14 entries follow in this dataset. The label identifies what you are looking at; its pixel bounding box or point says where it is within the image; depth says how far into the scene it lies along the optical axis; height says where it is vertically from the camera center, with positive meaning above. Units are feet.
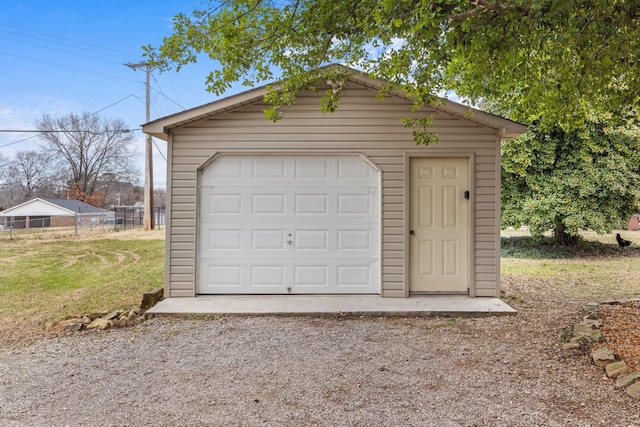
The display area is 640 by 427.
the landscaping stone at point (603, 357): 9.77 -3.63
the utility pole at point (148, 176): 58.49 +5.69
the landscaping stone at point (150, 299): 16.62 -3.83
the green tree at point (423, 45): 10.93 +5.83
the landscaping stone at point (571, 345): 11.05 -3.76
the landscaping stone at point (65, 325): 14.03 -4.26
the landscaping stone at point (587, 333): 11.25 -3.54
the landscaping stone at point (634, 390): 8.25 -3.80
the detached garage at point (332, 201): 17.60 +0.66
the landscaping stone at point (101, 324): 14.16 -4.21
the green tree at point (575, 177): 31.89 +3.45
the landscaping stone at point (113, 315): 14.98 -4.11
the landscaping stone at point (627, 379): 8.68 -3.73
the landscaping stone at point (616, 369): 9.21 -3.71
